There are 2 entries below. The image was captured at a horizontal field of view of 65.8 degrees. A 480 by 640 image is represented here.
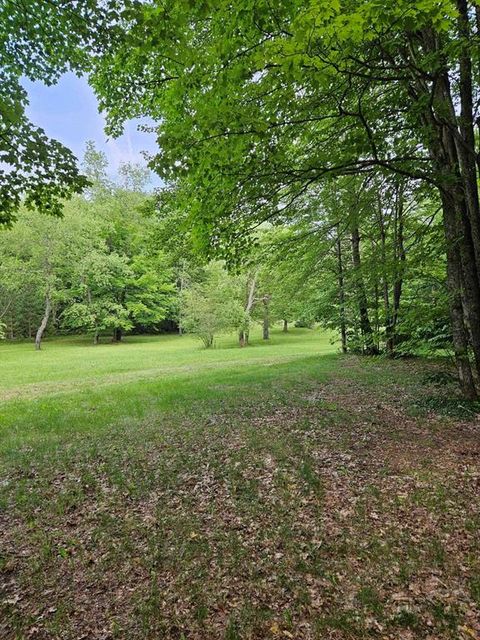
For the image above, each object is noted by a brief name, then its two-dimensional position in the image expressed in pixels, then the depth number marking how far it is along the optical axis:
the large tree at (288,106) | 3.66
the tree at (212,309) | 26.42
